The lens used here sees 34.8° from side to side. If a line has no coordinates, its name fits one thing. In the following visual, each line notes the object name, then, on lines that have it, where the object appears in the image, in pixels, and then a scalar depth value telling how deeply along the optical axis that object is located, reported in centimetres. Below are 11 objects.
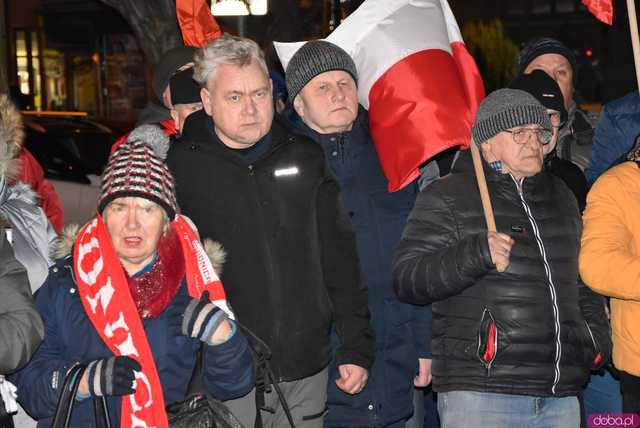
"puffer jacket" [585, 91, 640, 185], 532
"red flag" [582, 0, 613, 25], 527
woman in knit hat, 349
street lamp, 1089
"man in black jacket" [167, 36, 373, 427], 425
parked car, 1105
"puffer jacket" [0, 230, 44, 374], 339
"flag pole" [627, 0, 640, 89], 456
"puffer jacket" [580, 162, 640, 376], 417
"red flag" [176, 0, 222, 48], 648
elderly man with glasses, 417
